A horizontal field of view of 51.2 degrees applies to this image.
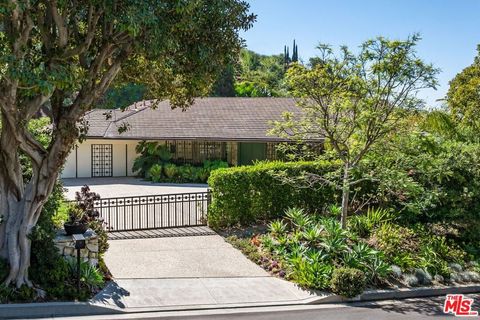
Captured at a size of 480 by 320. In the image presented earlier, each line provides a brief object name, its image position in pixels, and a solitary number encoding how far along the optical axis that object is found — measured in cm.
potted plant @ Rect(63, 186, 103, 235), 1013
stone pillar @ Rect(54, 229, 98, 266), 984
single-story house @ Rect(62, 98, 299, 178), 2580
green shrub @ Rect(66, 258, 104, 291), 930
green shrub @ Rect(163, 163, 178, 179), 2581
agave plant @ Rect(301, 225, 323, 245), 1137
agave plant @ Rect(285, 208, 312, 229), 1233
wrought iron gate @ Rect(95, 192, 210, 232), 1487
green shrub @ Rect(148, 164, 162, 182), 2586
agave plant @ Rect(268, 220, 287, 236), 1259
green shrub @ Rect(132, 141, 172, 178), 2662
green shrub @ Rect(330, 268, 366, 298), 951
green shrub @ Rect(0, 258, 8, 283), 870
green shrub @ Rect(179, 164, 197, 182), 2577
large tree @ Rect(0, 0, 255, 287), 802
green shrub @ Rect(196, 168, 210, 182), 2569
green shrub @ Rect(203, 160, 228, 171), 2600
